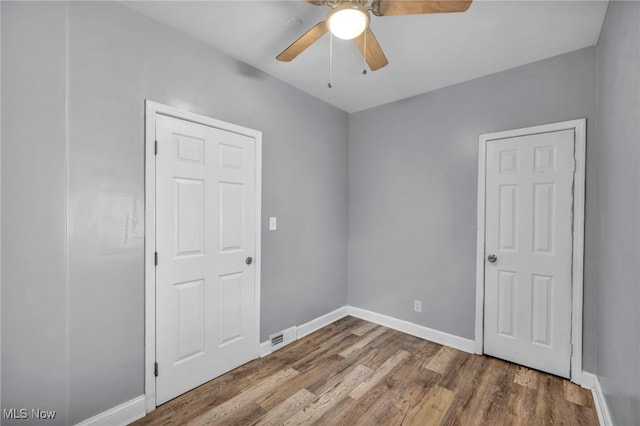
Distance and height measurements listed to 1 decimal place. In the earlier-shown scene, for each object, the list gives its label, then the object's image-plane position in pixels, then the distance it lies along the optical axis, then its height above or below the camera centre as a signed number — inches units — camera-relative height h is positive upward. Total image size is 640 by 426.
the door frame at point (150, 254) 74.5 -12.2
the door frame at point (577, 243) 85.8 -9.2
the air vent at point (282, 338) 107.6 -51.1
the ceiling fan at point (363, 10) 53.0 +39.6
